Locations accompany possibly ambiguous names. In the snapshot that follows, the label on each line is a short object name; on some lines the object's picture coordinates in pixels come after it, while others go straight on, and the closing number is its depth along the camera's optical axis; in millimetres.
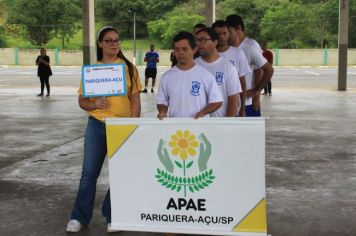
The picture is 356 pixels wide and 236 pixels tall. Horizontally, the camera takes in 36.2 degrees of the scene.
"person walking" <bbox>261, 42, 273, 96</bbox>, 16641
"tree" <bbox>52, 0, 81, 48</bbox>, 71312
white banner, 3904
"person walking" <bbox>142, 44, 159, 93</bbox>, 19703
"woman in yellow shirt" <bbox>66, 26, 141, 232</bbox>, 4445
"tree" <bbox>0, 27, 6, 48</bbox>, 69775
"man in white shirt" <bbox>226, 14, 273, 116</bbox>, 5674
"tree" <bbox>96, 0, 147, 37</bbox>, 88750
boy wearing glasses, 4609
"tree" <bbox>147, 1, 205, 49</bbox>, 67956
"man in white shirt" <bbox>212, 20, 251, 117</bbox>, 5266
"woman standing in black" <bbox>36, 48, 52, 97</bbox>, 18359
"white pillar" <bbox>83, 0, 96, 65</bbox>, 19562
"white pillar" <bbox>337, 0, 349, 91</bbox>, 19547
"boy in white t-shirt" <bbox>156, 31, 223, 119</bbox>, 4254
